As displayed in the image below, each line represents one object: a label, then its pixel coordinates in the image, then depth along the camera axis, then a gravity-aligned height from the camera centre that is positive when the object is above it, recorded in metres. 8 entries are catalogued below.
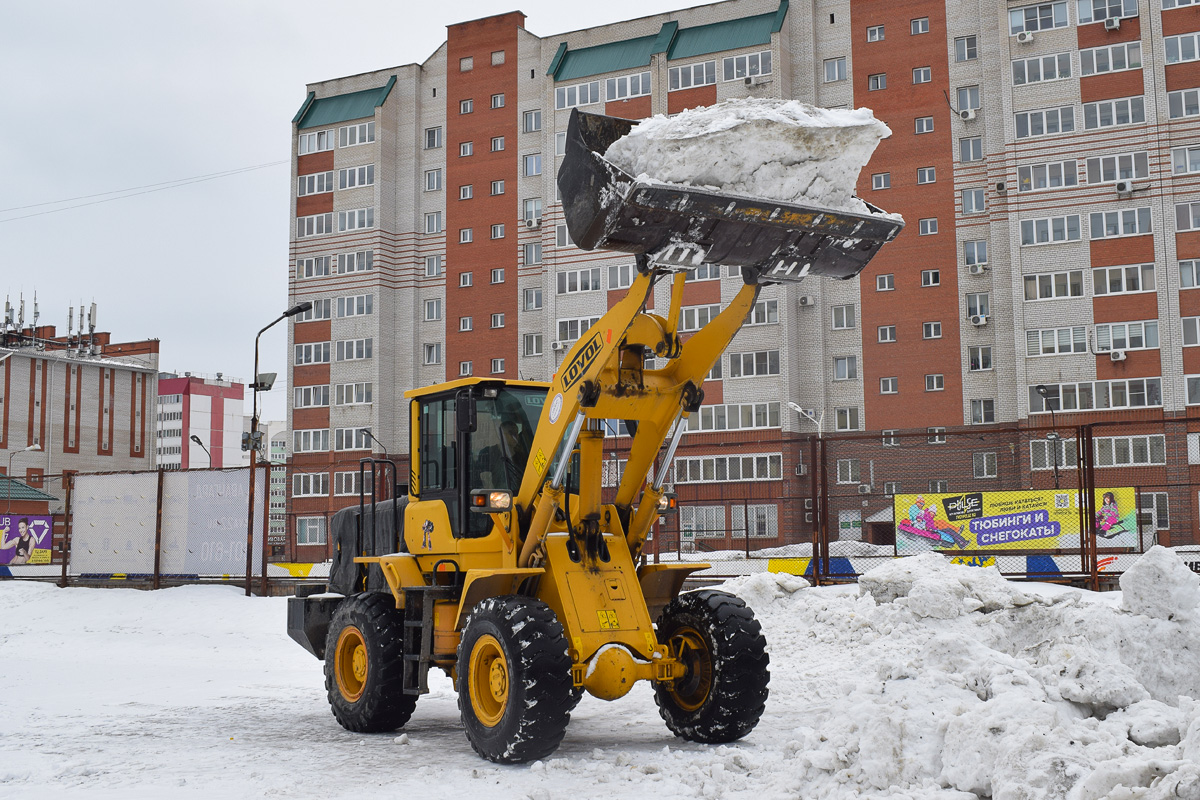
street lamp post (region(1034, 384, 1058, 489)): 44.30 +4.00
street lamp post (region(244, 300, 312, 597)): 21.50 +1.58
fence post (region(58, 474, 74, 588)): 23.75 -0.74
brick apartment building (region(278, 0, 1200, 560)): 47.66 +13.38
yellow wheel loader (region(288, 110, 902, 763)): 7.81 -0.27
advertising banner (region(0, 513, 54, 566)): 30.75 -1.15
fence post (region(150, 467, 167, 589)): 22.56 -0.91
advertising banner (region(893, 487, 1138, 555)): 17.38 -0.53
